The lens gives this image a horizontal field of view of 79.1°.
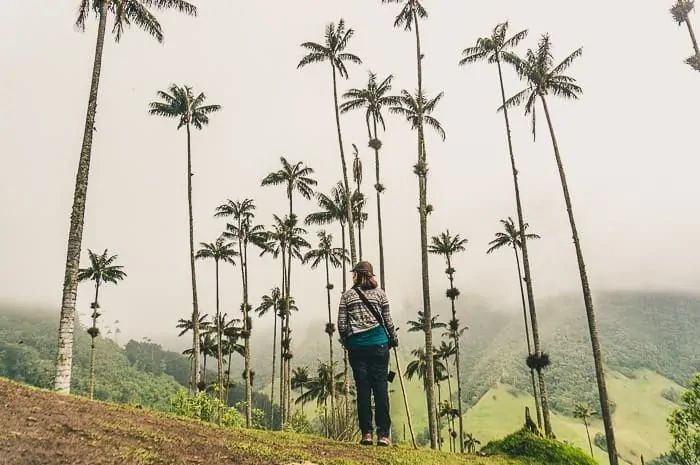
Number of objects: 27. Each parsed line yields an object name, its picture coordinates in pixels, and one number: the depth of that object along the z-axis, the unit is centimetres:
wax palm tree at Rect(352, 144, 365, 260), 2481
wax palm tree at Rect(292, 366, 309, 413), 5644
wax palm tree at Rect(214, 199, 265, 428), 3716
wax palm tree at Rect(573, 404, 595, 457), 7001
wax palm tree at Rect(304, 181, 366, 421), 3181
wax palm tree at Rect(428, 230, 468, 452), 4056
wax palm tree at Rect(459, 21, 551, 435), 2598
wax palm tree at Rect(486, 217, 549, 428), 3703
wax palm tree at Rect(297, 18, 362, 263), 2598
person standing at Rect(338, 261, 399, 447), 575
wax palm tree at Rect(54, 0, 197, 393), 1011
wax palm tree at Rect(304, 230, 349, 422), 4119
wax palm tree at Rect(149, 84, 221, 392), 2930
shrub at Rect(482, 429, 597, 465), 528
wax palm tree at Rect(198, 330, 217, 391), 5338
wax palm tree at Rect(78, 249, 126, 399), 4109
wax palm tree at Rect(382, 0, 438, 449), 2084
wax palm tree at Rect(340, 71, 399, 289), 2720
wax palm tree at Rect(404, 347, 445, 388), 5034
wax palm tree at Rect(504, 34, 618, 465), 2175
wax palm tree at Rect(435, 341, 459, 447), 5524
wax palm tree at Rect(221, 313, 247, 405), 5031
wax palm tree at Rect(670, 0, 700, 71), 2058
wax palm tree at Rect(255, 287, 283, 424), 4662
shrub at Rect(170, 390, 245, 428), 2317
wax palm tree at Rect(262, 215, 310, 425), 3784
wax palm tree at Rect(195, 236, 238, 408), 3894
